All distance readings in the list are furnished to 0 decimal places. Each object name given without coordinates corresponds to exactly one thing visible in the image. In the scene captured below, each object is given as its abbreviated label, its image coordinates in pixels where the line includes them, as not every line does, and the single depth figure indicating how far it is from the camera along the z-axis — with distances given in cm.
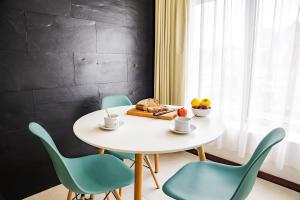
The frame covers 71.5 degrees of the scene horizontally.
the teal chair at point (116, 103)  184
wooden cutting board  162
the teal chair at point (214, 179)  96
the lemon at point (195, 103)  177
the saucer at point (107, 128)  136
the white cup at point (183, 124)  132
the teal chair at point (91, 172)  107
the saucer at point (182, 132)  132
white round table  111
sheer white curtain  193
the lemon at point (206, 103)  176
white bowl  172
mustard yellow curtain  271
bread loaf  176
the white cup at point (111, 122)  137
